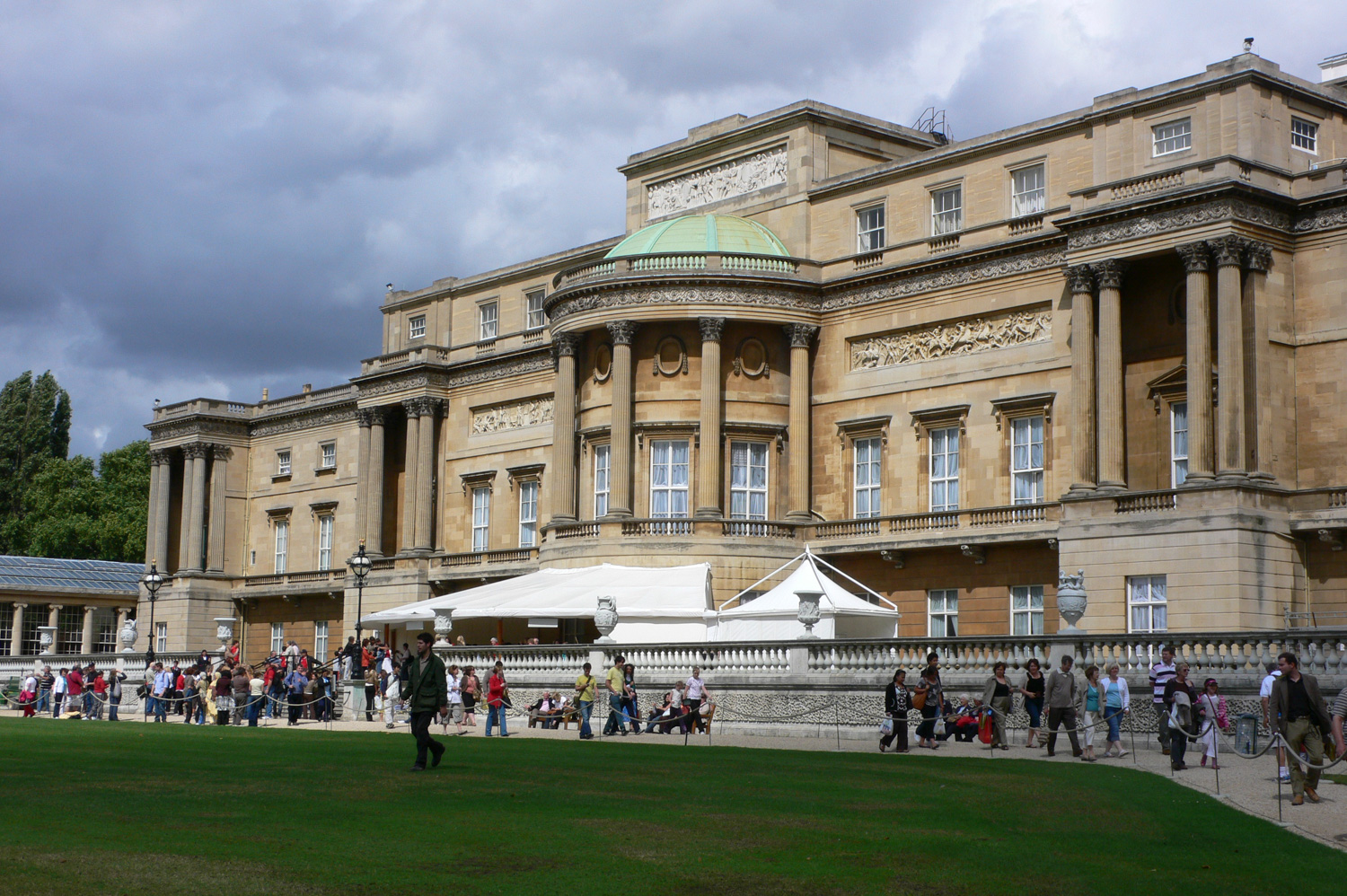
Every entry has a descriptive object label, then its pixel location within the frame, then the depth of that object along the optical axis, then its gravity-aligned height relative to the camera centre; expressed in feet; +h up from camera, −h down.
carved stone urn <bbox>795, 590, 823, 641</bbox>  109.81 +1.99
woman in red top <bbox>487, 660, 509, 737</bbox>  110.63 -4.01
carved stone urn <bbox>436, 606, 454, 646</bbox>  132.67 +0.86
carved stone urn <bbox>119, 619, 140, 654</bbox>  174.91 -0.62
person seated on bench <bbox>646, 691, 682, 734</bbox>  108.37 -5.03
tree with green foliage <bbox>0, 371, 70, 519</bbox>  302.25 +36.48
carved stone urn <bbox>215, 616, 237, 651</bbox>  181.27 -0.16
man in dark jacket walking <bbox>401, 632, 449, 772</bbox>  68.44 -2.64
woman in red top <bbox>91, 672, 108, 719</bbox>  149.17 -5.63
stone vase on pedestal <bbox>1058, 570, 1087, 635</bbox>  97.71 +2.57
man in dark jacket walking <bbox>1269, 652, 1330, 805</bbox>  58.54 -2.24
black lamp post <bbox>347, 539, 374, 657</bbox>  162.09 +6.99
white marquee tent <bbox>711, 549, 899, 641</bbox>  120.16 +1.90
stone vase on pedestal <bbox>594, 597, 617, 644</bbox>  121.08 +1.47
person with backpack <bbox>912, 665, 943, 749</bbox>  91.81 -3.37
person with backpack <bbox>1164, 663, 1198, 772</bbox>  76.72 -2.64
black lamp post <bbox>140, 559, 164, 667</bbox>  187.11 +5.60
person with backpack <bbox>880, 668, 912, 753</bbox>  89.92 -3.67
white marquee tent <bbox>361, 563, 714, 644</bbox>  133.18 +3.09
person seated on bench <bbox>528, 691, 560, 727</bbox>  118.83 -5.60
